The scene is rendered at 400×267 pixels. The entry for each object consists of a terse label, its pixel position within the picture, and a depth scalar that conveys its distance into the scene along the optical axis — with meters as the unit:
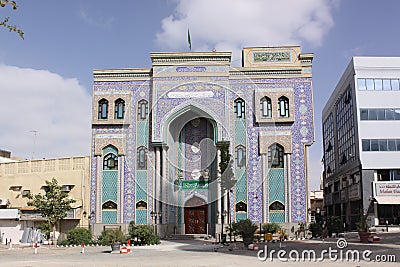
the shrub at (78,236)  28.31
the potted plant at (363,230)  23.58
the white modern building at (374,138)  37.22
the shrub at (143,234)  26.05
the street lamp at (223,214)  30.08
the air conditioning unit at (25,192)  33.91
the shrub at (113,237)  22.22
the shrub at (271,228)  29.22
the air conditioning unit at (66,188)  32.85
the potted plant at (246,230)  21.66
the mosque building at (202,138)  31.36
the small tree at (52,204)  29.73
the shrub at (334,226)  30.86
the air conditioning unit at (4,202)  33.66
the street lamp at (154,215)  31.23
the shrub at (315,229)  29.14
